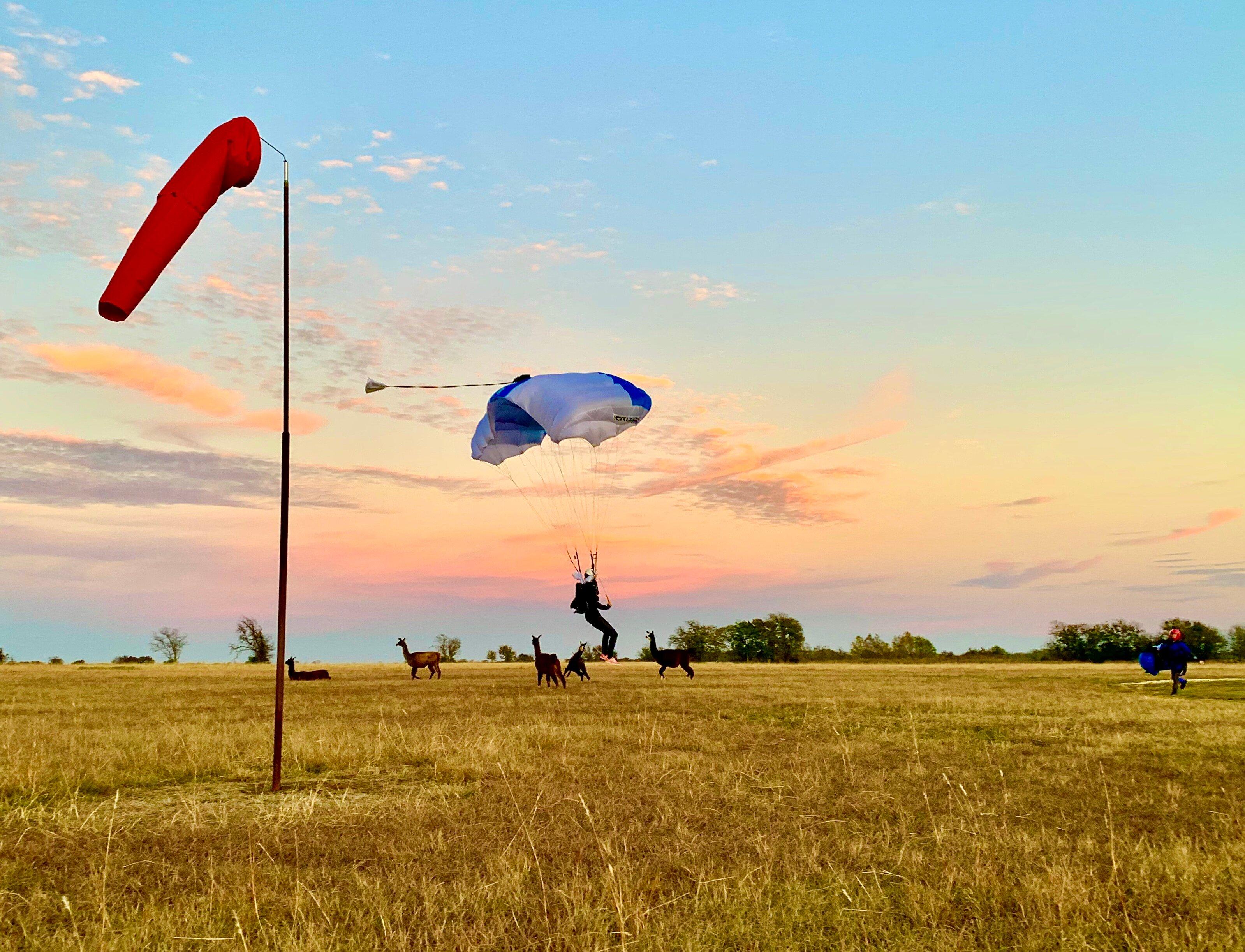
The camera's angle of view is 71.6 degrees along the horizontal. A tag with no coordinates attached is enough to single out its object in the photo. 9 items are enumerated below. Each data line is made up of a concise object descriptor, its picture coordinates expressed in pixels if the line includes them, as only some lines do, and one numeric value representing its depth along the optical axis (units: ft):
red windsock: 31.30
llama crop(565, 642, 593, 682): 111.55
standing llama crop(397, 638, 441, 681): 134.31
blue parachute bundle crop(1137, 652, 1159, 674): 108.58
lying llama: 138.10
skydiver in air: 65.16
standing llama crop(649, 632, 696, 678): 126.21
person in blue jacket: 99.50
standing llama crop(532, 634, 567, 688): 106.52
